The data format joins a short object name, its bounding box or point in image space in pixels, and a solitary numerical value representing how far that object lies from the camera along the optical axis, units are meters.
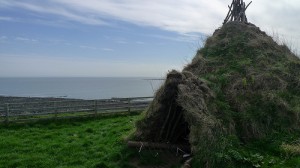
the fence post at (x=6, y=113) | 10.77
